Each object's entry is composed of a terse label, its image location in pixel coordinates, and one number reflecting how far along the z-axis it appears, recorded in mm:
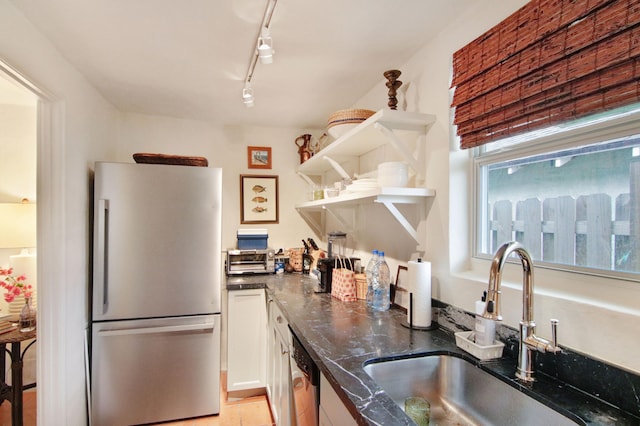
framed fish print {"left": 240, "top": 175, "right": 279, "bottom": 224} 3148
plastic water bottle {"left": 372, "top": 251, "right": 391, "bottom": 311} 1829
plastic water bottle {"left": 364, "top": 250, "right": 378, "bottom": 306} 1907
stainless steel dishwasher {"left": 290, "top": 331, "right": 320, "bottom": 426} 1283
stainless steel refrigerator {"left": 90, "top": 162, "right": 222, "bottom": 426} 2152
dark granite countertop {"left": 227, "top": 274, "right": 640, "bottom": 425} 873
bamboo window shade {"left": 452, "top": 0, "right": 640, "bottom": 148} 870
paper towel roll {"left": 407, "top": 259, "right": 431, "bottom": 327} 1512
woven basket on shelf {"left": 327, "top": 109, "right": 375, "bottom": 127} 1953
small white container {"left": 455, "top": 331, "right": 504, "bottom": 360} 1171
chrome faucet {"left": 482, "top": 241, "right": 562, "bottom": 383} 1001
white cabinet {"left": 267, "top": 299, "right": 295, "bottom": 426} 1714
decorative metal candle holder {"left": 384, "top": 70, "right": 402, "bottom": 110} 1737
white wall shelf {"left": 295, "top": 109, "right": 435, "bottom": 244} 1547
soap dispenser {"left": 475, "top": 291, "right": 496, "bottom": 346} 1194
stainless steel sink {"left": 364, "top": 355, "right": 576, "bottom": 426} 1085
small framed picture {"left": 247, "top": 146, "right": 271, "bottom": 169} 3182
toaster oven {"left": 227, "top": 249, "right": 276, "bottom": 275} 2803
